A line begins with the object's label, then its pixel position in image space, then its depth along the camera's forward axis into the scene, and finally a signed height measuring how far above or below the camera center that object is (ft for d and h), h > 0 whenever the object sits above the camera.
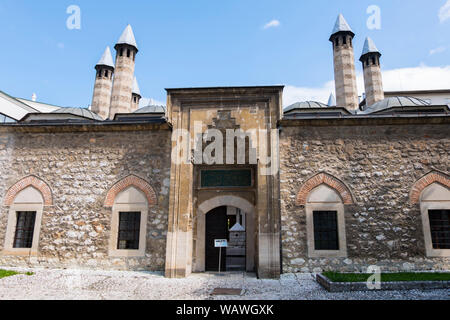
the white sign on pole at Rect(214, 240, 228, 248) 22.65 -1.28
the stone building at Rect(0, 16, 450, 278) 22.39 +2.96
